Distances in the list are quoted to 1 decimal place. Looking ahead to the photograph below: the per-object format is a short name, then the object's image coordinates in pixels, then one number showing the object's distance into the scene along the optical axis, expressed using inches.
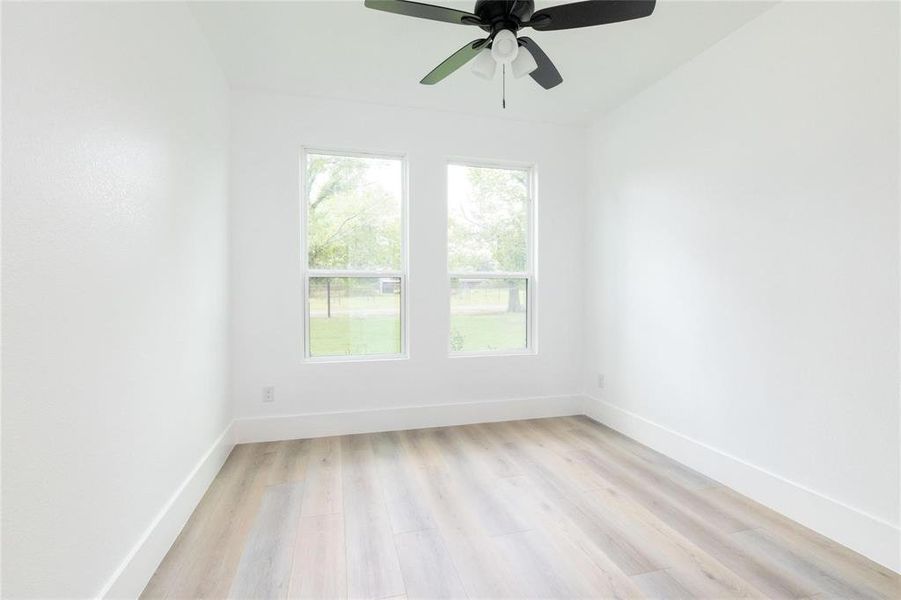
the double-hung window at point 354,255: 132.1
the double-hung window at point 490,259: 144.1
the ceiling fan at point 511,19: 69.6
